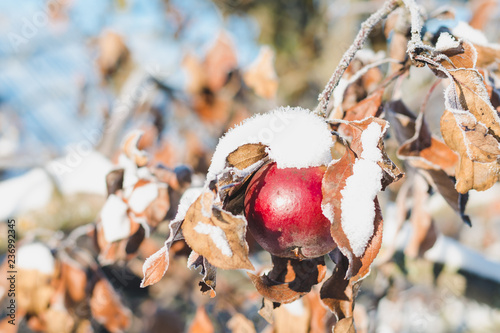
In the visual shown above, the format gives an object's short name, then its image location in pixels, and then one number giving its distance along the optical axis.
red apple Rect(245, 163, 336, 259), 0.51
